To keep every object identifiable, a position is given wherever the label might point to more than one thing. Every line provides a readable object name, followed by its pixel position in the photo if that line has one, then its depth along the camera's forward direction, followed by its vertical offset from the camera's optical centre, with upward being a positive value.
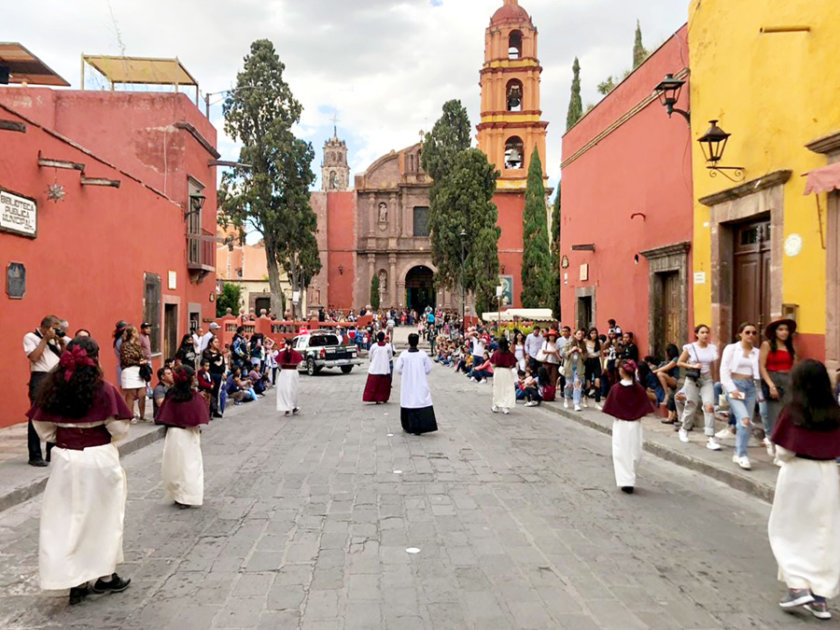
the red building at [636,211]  13.05 +2.07
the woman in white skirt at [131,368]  11.56 -0.85
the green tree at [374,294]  51.19 +1.26
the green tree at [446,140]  42.59 +10.01
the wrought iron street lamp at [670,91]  11.57 +3.55
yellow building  8.71 +1.96
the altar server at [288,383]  13.93 -1.33
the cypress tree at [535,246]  43.42 +3.91
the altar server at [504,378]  13.97 -1.28
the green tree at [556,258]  38.04 +2.84
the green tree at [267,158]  34.91 +7.43
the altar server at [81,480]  4.39 -1.02
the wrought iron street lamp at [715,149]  10.50 +2.41
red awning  7.72 +1.39
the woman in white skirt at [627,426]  7.32 -1.17
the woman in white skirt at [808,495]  4.25 -1.10
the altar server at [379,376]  15.29 -1.34
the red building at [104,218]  10.94 +1.89
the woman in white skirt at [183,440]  6.71 -1.18
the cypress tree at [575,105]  37.69 +10.55
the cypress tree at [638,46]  34.69 +12.43
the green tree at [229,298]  50.31 +1.03
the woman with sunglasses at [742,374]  8.47 -0.75
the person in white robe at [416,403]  11.18 -1.38
